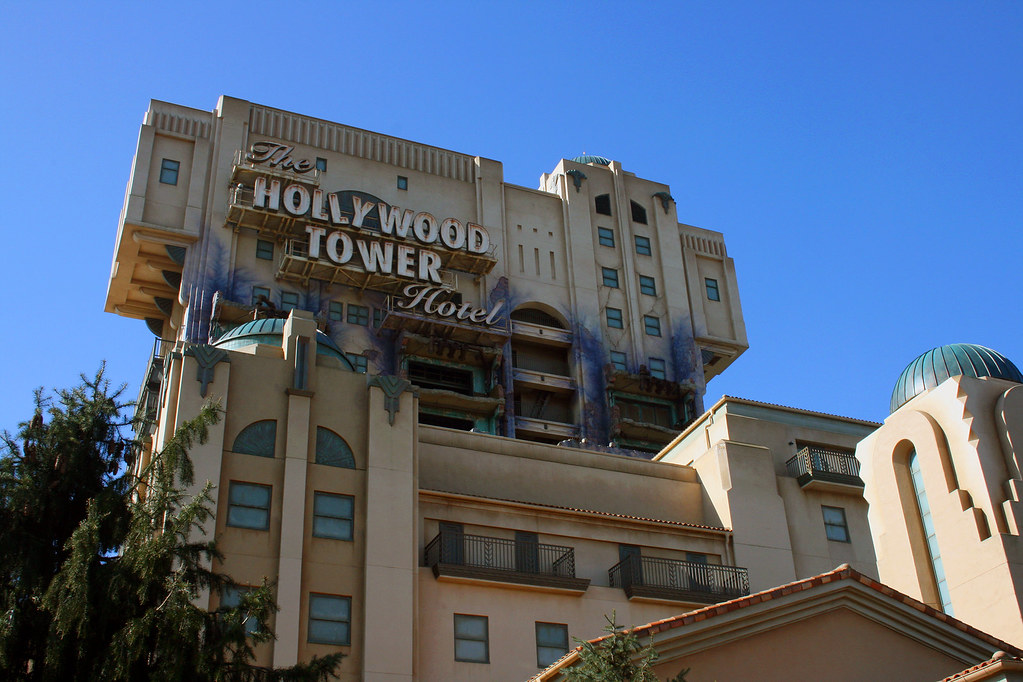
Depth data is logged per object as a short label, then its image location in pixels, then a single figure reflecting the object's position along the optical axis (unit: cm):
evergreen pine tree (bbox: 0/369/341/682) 1709
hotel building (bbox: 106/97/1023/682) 3225
